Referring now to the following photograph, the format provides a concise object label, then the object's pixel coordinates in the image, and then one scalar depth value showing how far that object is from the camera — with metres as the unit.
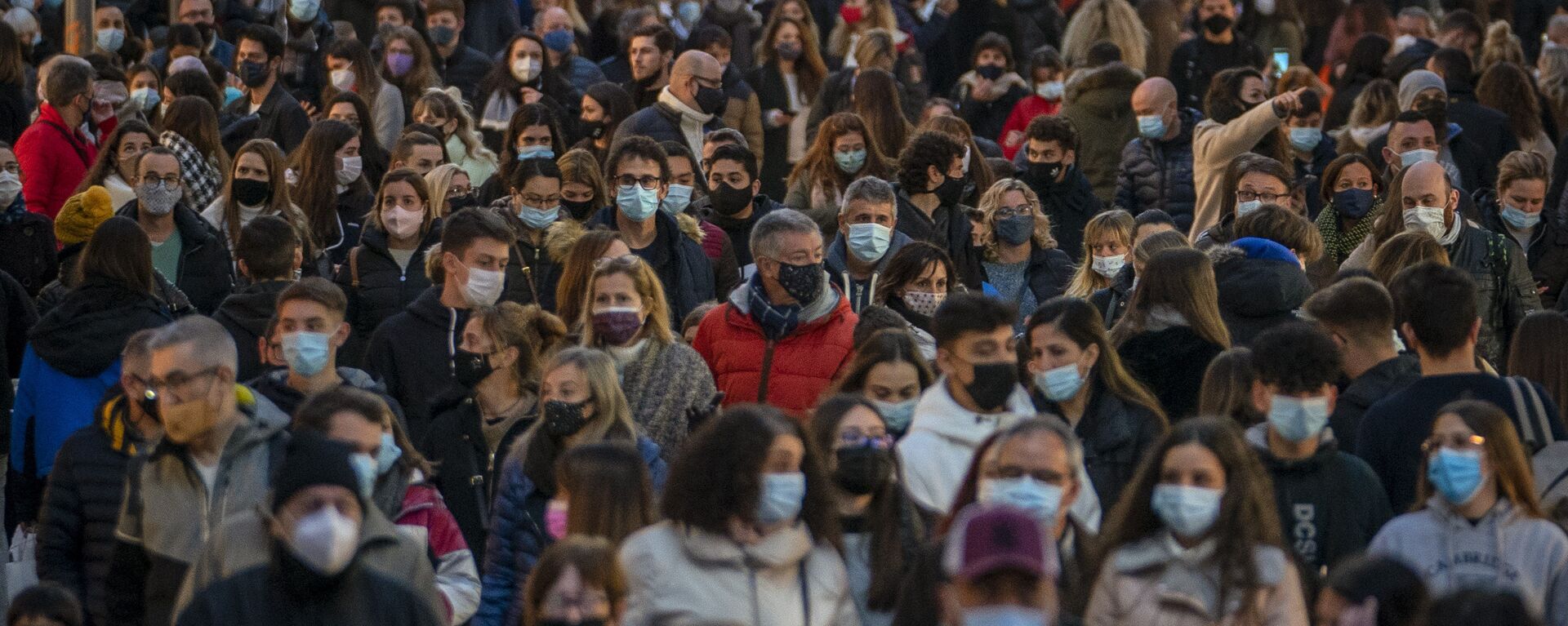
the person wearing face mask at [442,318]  18.90
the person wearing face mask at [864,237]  21.61
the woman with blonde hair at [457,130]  28.62
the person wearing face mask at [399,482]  14.20
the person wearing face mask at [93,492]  14.56
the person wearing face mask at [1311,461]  14.28
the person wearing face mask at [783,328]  18.64
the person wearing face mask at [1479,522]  13.51
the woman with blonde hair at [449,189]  24.72
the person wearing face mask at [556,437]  15.22
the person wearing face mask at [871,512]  13.42
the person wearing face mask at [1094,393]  15.63
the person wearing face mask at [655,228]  22.25
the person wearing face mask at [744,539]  12.73
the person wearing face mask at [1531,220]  24.87
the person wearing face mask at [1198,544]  12.50
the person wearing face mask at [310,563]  11.84
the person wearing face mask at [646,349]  17.53
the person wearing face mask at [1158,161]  27.73
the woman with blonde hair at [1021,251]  23.68
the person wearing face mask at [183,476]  13.84
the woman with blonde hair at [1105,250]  22.20
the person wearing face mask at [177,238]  22.86
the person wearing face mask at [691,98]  28.37
